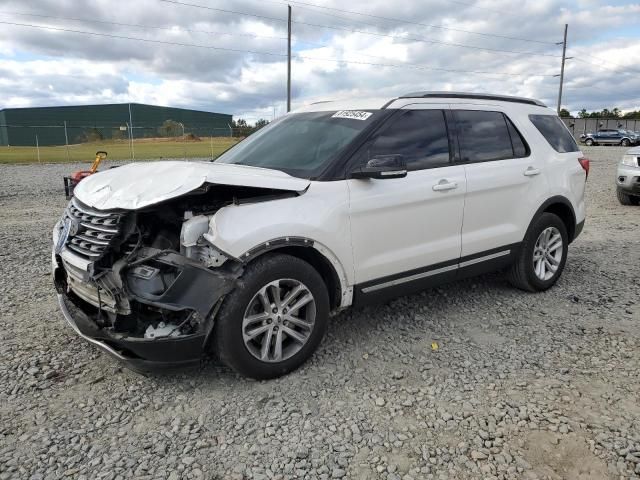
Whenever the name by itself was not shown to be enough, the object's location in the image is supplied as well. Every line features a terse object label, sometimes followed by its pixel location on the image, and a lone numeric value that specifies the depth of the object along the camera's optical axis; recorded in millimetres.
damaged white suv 3055
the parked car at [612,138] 41438
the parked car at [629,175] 9898
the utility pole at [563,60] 48188
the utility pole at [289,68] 30955
